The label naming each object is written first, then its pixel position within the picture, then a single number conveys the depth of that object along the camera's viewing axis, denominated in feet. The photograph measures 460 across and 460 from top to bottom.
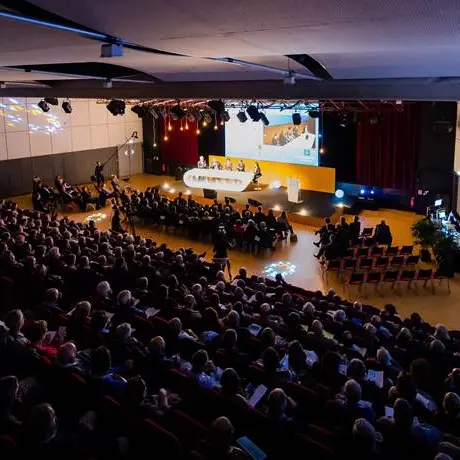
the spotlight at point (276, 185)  73.32
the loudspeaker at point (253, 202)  60.13
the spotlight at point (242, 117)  52.01
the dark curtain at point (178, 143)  83.56
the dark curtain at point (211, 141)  80.12
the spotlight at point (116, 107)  46.50
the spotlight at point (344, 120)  59.62
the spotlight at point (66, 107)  57.08
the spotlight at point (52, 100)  52.60
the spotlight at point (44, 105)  55.07
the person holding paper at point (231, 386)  16.19
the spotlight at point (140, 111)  51.53
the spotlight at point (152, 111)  63.12
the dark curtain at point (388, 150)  61.05
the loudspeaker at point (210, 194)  69.92
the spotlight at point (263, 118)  45.74
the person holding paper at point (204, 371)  17.33
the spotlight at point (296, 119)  47.08
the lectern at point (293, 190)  65.00
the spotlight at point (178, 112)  46.19
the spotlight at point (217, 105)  43.21
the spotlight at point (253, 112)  41.91
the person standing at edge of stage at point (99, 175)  67.92
